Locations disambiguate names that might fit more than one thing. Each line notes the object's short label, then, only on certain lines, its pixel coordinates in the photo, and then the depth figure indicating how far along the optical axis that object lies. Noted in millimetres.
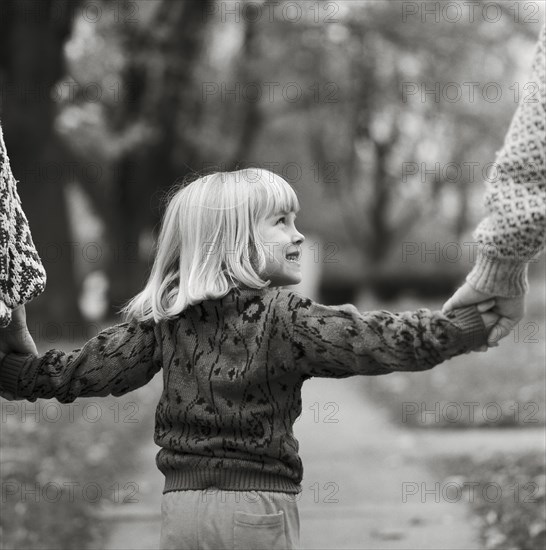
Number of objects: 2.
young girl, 5500
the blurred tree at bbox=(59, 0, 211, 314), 27869
